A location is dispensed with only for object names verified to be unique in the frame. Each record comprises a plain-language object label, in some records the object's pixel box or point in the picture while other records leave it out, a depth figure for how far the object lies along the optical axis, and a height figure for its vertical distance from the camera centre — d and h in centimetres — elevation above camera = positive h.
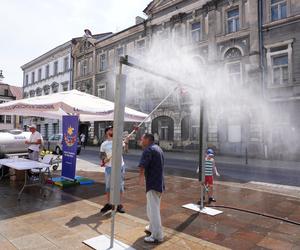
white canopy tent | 729 +75
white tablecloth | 661 -82
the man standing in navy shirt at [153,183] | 411 -74
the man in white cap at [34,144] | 860 -36
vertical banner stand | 770 -34
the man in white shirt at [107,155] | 576 -47
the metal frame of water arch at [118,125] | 396 +13
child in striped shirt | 649 -81
